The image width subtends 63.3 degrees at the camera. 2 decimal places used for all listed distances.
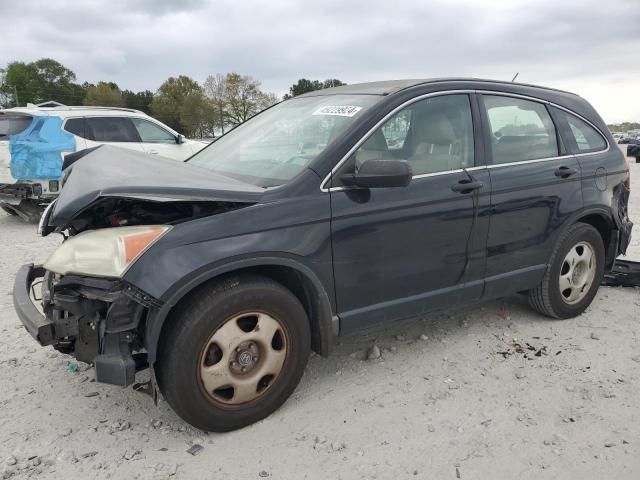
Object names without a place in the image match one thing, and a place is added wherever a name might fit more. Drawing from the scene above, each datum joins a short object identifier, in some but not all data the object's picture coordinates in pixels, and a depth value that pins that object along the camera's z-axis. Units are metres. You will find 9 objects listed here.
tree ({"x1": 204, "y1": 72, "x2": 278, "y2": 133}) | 80.15
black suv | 2.51
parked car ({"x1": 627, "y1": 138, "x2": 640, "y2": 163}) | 24.29
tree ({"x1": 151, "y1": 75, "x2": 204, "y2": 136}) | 78.66
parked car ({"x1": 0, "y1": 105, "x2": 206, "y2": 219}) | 8.27
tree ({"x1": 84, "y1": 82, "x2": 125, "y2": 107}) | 78.06
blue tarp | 8.27
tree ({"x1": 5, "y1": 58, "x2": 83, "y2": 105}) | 84.00
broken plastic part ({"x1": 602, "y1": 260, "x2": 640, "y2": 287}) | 4.92
